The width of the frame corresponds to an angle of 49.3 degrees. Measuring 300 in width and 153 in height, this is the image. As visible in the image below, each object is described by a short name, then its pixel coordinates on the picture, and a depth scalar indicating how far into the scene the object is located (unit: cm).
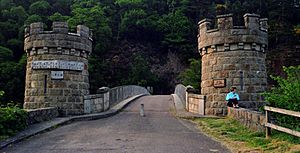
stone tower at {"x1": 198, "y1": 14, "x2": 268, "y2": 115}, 1426
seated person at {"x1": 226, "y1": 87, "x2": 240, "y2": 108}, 1331
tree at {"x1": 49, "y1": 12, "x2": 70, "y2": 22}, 4455
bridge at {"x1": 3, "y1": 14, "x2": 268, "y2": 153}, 1426
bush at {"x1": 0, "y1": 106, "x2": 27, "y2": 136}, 910
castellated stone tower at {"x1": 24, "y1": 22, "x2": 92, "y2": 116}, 1485
